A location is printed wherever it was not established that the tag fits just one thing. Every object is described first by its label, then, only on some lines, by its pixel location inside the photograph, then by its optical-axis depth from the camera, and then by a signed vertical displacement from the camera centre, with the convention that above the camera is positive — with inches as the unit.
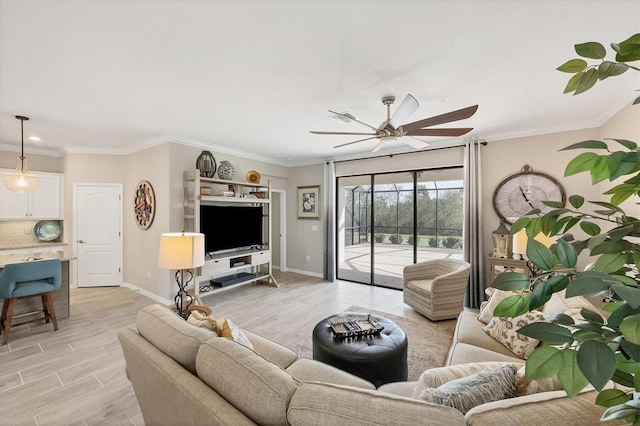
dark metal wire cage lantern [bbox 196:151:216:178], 177.5 +32.3
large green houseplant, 15.3 -4.7
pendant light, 143.9 +17.9
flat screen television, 178.5 -9.0
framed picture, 243.0 +10.6
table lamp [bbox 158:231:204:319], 90.9 -12.5
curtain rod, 167.6 +43.2
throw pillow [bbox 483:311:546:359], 78.0 -36.7
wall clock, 149.5 +11.9
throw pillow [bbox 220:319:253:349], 63.7 -28.5
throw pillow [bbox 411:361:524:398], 53.4 -32.8
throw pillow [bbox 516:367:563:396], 46.6 -30.2
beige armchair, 139.5 -42.4
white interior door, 197.8 -14.7
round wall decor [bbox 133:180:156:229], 177.9 +6.4
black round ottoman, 77.8 -41.2
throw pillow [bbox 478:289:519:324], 93.5 -33.8
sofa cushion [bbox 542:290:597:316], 80.3 -27.7
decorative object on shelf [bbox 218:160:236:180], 186.2 +29.7
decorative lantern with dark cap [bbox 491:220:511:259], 153.9 -16.4
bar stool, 116.6 -31.8
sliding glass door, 190.9 -5.9
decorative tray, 90.4 -38.9
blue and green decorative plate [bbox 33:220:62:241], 195.8 -11.6
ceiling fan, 87.7 +32.2
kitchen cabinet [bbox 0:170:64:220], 180.4 +9.0
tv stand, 167.6 -4.8
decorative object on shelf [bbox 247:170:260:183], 202.4 +27.2
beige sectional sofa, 34.1 -26.1
